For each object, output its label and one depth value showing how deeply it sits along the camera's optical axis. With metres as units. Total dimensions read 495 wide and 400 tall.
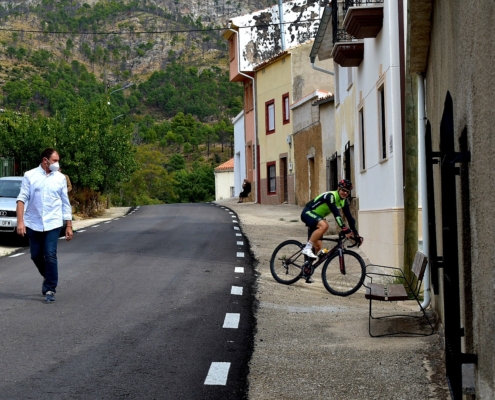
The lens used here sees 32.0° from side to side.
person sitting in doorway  47.94
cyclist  12.98
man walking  10.76
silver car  19.95
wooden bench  8.78
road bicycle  12.89
